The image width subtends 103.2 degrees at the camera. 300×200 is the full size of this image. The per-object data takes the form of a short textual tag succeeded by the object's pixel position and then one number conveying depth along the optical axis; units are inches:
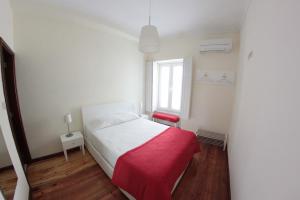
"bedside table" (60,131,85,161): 86.4
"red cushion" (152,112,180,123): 134.8
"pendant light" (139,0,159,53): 63.1
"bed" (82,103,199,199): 71.8
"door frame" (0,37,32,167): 69.5
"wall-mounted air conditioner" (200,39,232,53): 102.2
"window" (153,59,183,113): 144.6
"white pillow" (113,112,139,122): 111.8
